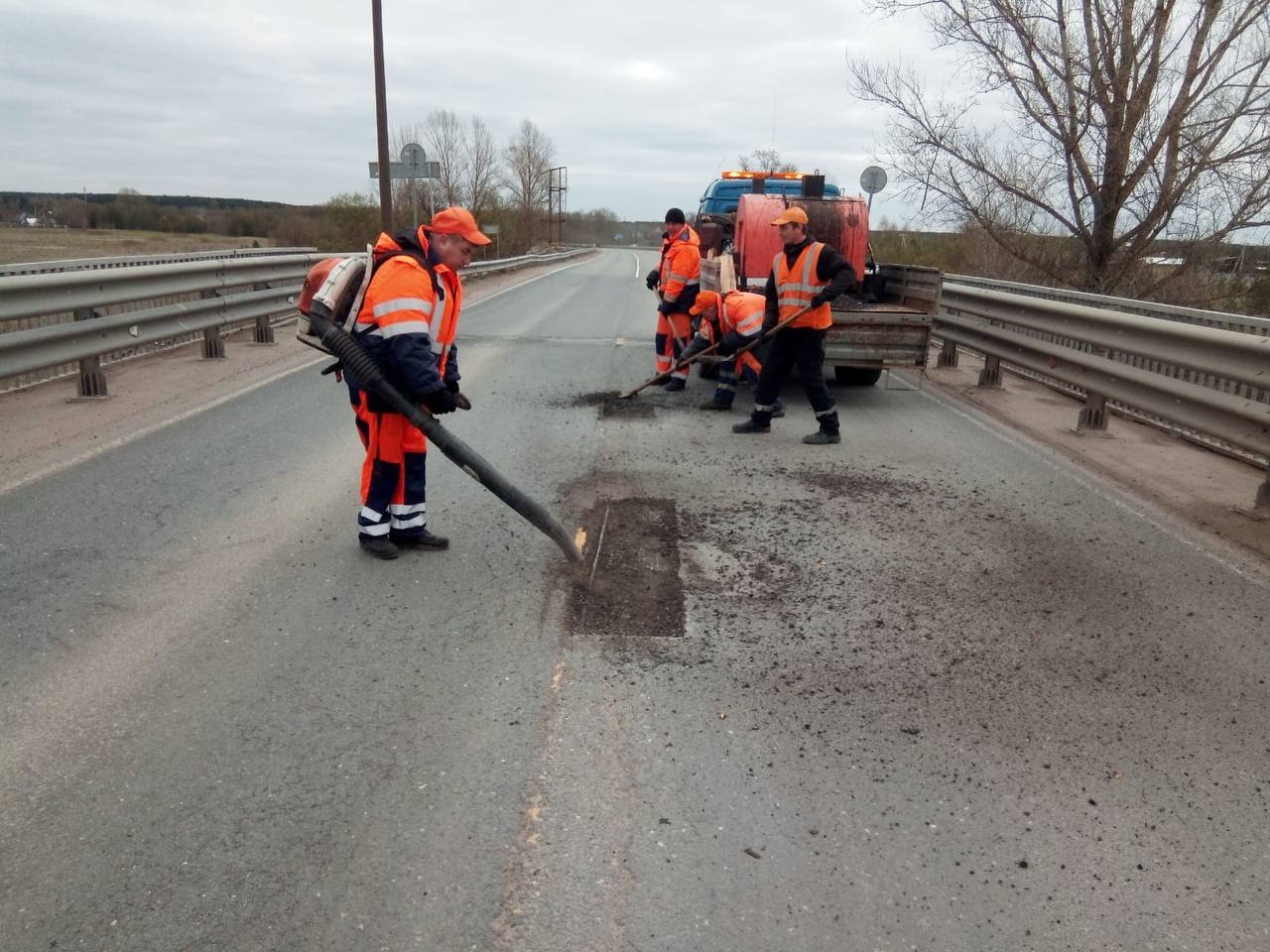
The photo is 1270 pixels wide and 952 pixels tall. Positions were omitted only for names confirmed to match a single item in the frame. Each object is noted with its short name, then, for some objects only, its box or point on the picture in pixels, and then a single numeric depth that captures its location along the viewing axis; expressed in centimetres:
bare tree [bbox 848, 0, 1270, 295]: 1278
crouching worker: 854
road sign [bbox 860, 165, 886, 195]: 1519
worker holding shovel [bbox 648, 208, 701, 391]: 950
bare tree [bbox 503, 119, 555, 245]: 7956
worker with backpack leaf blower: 444
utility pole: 2162
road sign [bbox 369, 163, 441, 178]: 2109
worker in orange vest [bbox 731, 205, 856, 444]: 747
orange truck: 916
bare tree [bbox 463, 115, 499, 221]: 5741
